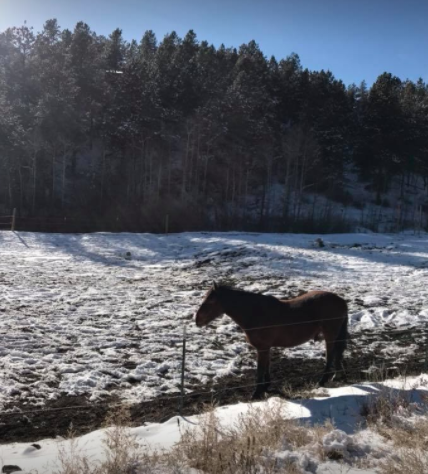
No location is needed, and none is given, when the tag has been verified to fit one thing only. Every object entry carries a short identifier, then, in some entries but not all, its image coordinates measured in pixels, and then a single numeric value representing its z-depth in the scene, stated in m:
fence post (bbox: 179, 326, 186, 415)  5.73
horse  6.70
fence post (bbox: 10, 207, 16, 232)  26.78
